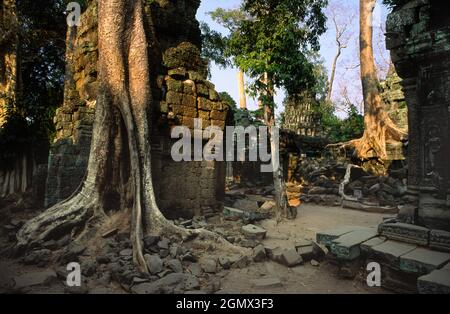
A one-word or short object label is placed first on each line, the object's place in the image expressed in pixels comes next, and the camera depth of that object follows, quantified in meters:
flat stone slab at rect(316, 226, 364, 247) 3.80
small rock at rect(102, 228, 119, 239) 4.30
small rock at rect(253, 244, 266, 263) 4.05
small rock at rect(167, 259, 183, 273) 3.52
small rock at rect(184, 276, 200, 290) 3.16
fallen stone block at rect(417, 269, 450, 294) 2.38
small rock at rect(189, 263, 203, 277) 3.55
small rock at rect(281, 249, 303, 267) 3.88
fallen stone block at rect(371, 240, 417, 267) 3.08
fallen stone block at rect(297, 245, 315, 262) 4.04
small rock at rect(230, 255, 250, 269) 3.83
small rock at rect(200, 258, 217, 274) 3.64
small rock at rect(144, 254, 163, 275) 3.47
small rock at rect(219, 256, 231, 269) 3.79
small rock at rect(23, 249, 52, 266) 3.73
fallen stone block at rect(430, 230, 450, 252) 3.08
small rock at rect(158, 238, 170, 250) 4.01
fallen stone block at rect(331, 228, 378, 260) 3.38
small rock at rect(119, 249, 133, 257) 3.85
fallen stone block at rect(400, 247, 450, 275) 2.78
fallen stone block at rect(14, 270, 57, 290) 3.16
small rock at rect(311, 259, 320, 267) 3.92
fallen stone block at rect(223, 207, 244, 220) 6.09
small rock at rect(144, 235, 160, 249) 4.05
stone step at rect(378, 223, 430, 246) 3.28
